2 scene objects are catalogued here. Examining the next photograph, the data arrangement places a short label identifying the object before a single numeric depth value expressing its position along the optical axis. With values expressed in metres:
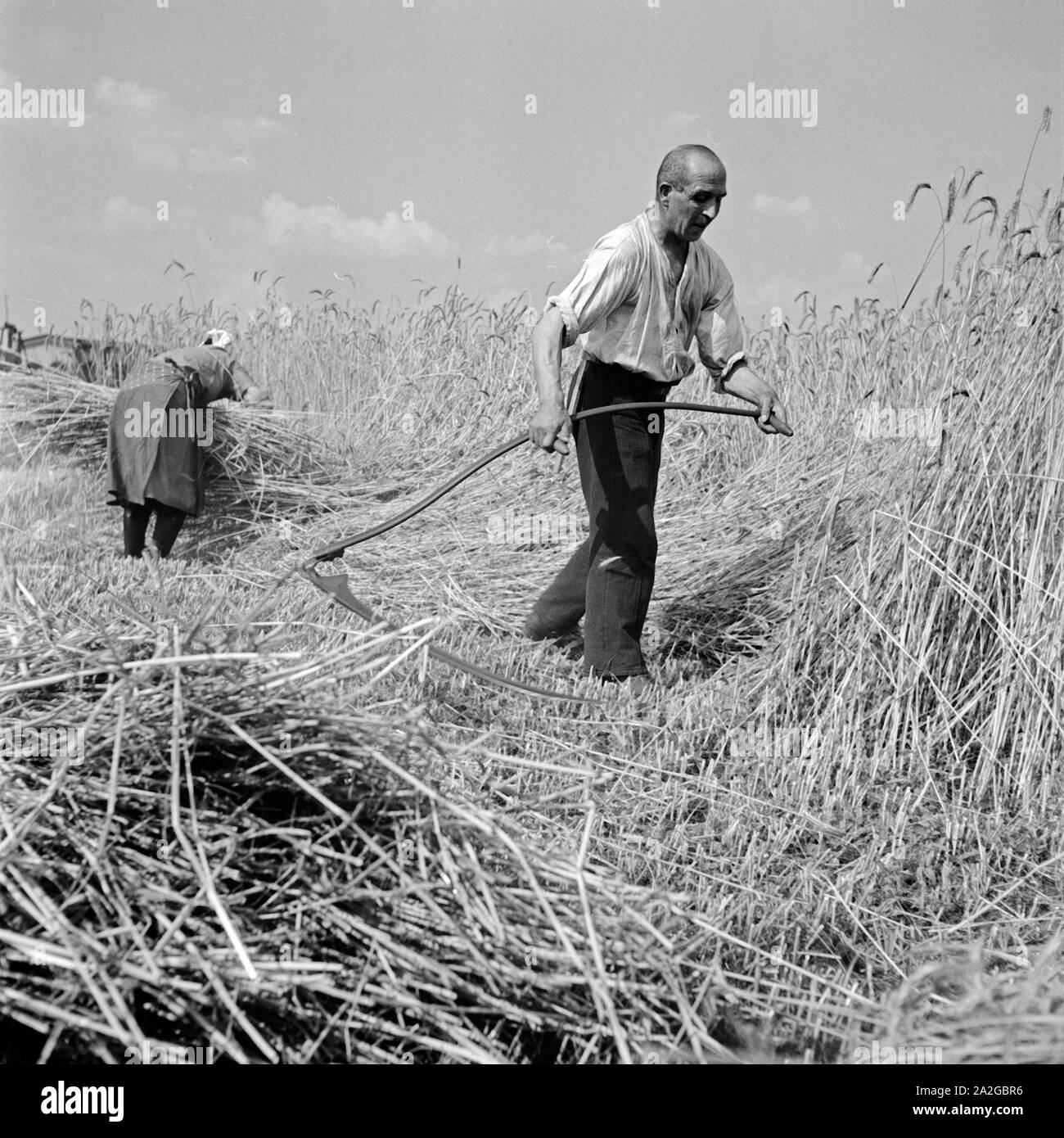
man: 3.50
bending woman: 6.40
